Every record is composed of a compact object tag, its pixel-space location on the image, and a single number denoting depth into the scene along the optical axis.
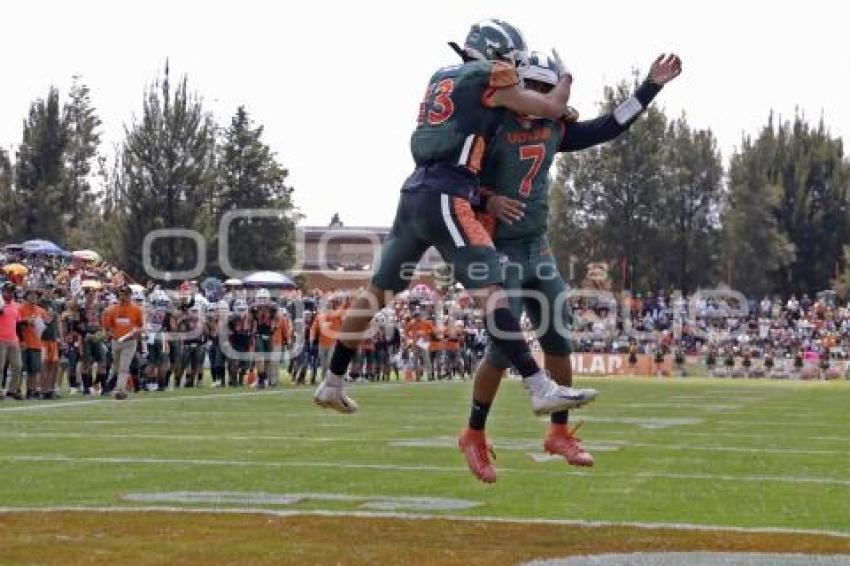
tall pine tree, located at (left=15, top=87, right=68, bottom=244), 56.88
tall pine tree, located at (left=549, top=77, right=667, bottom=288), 68.88
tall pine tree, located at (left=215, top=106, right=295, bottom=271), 59.59
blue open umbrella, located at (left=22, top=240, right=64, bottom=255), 47.69
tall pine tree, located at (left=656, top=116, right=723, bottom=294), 69.44
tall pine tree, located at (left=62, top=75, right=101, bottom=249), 61.78
